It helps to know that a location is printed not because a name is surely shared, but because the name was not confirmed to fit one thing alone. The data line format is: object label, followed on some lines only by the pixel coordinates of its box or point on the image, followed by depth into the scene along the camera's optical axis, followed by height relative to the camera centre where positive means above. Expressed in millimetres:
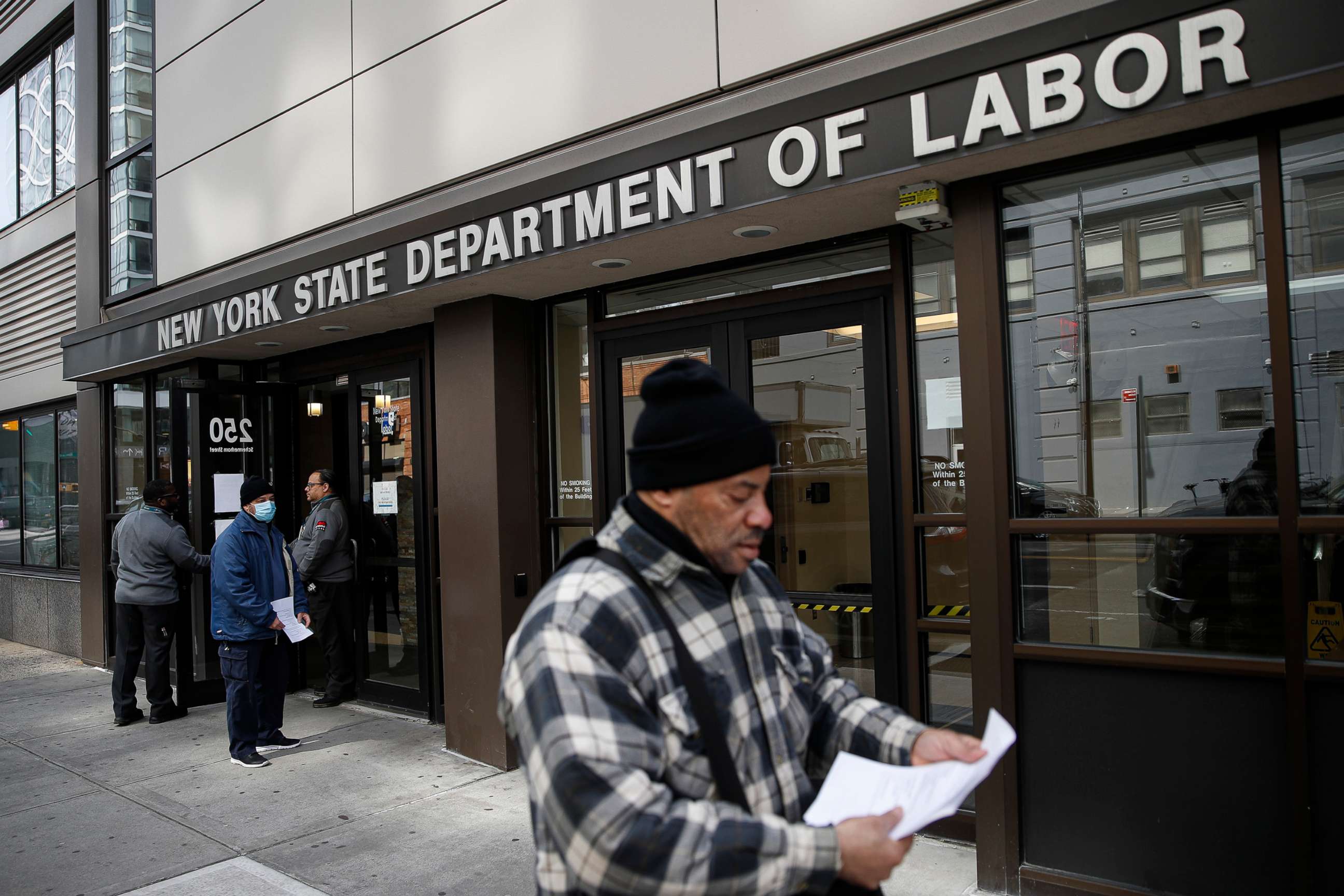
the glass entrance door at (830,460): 4719 +27
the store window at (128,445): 9406 +412
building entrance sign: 3078 +1276
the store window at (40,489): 11336 +15
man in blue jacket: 6160 -827
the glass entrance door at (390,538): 7238 -458
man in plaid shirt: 1462 -383
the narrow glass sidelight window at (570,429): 6266 +290
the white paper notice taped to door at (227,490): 8023 -46
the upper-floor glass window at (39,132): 10828 +4236
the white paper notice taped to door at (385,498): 7570 -146
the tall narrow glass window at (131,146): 9125 +3242
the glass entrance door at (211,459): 7840 +213
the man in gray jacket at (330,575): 7605 -730
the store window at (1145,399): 3617 +221
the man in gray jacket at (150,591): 7355 -783
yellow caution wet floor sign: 3381 -627
